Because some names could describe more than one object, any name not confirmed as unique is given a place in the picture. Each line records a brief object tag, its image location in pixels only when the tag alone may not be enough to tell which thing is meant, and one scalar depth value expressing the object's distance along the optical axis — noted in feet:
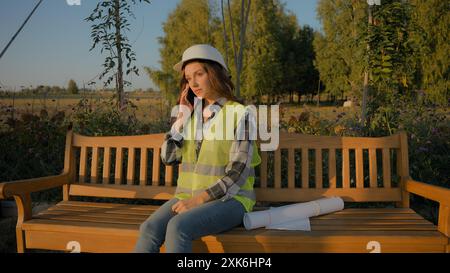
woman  7.70
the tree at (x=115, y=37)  16.28
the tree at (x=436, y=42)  70.18
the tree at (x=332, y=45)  90.02
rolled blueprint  8.39
